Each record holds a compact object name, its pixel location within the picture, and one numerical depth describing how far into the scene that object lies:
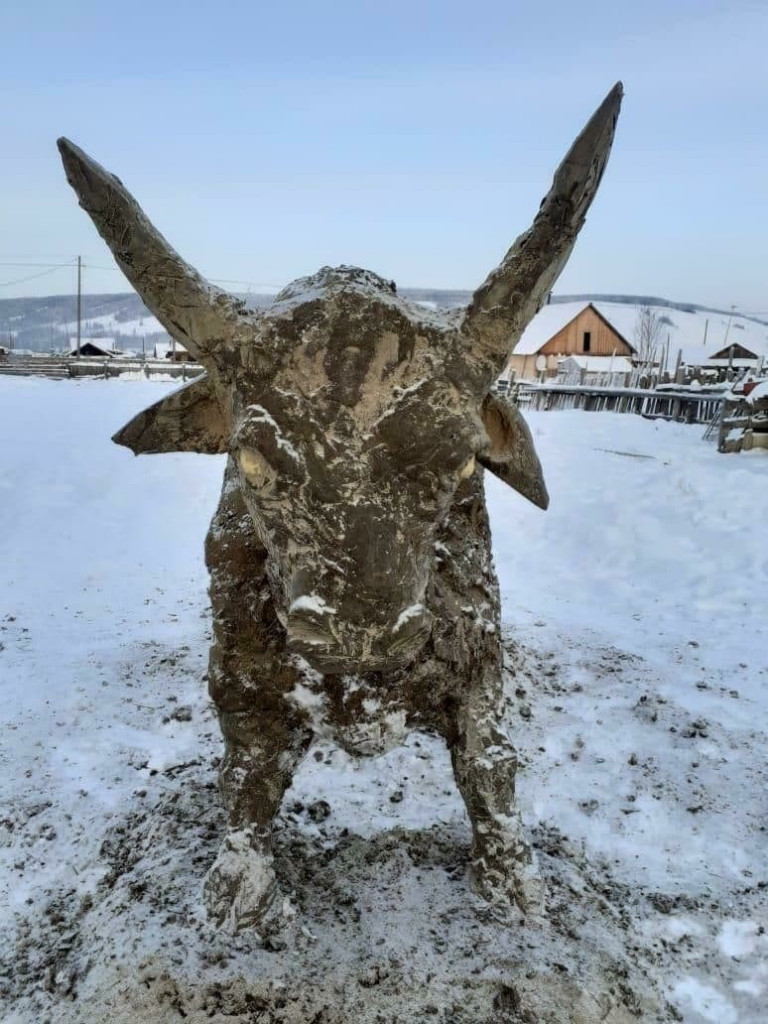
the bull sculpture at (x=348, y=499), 1.93
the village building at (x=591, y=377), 27.02
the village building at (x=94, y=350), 65.75
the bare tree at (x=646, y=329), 59.25
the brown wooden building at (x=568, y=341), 45.41
